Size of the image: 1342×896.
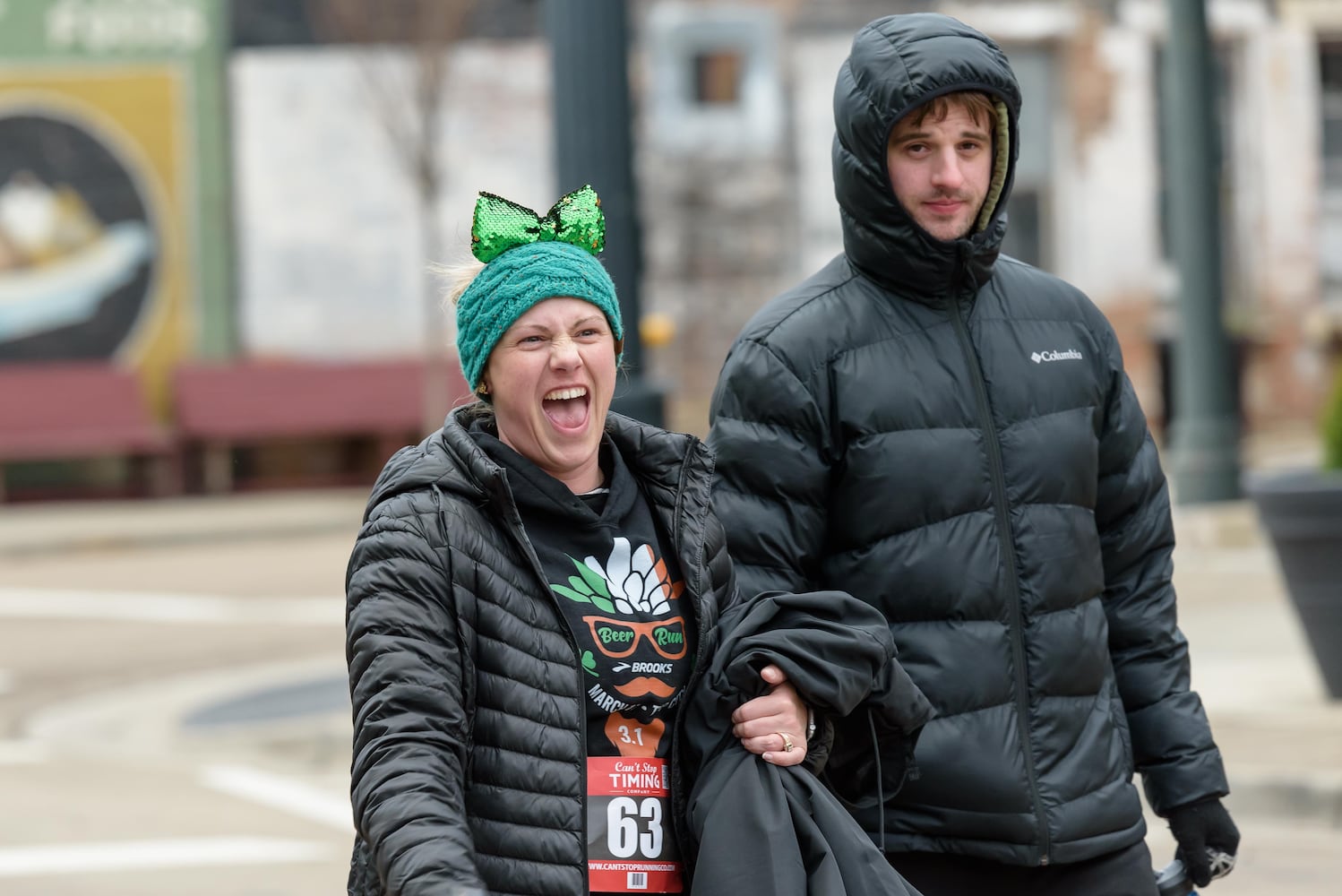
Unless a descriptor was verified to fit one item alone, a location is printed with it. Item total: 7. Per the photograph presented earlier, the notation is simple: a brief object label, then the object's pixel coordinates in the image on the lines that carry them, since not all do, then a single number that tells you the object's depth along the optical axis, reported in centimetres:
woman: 552
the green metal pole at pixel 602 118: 1605
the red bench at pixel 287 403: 4616
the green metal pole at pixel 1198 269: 3047
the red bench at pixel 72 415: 4566
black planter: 1739
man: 705
